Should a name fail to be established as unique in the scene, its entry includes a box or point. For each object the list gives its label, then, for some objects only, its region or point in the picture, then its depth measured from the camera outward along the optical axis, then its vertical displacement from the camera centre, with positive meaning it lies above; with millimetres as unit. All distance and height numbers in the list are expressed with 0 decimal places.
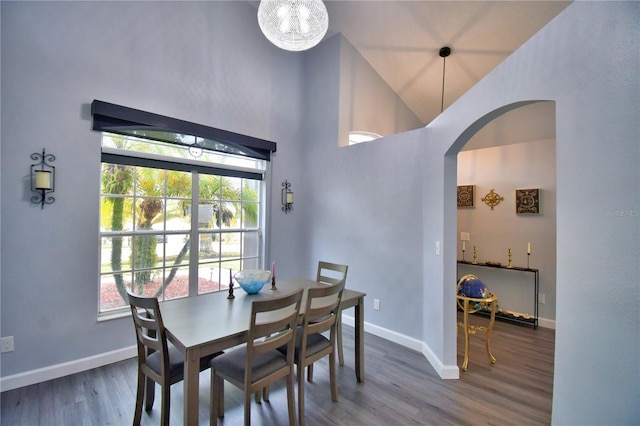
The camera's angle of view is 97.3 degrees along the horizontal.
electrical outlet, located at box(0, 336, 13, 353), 2209 -1032
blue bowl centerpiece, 2365 -537
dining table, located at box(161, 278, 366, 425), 1502 -679
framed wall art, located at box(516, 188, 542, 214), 3717 +245
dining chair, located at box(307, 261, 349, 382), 2419 -692
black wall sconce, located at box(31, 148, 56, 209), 2279 +292
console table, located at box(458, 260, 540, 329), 3705 -1185
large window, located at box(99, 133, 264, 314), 2816 -64
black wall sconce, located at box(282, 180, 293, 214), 4153 +302
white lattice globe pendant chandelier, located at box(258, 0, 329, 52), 2102 +1506
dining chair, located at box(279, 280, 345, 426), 1887 -898
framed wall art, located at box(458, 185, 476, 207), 4336 +361
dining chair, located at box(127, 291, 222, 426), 1600 -909
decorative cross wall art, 4082 +290
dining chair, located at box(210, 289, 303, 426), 1613 -941
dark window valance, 2610 +919
